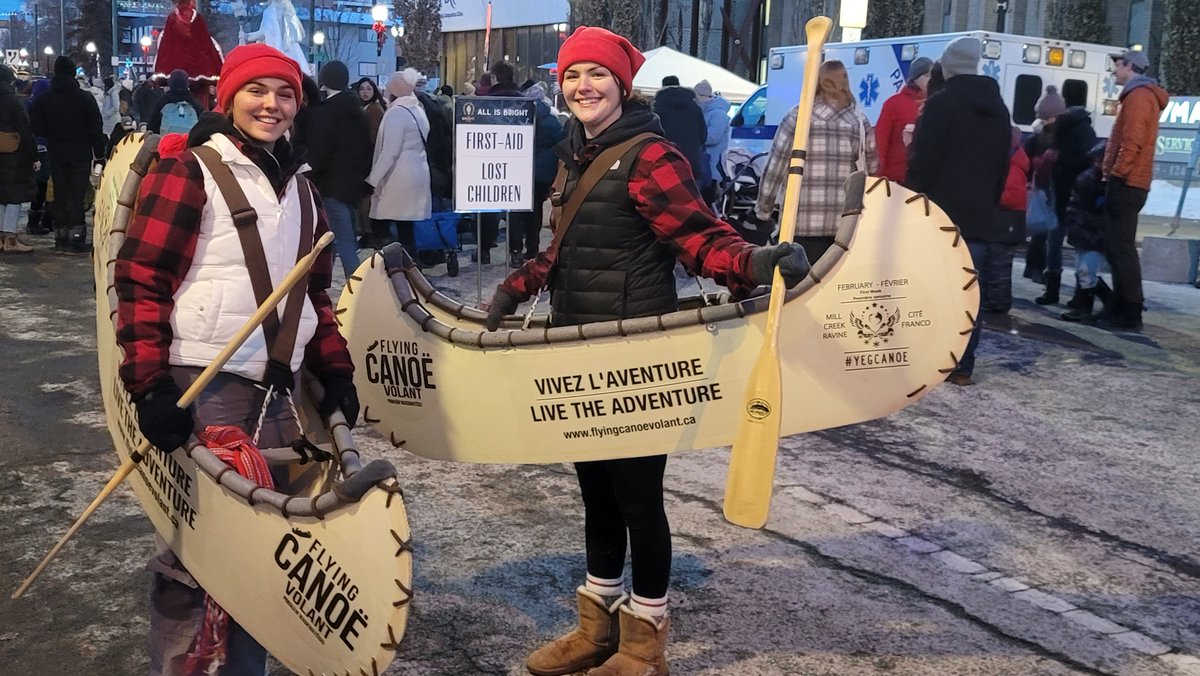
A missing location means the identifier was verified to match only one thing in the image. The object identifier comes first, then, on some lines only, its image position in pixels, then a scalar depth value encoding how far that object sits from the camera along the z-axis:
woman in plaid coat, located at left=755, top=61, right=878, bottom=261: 6.88
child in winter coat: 9.58
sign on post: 8.91
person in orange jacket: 8.84
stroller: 12.91
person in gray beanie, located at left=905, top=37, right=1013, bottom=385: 7.22
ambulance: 13.91
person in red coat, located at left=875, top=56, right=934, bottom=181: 8.38
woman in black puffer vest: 3.23
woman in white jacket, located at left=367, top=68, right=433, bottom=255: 10.27
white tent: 18.25
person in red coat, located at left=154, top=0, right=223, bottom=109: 7.98
